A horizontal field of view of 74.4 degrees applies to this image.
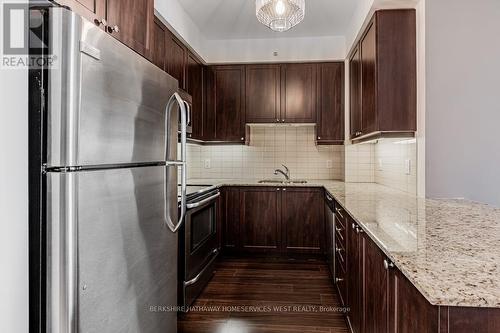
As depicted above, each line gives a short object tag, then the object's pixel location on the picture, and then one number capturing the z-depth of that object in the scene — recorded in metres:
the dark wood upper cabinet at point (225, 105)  4.09
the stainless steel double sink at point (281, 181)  3.92
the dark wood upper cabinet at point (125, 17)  1.37
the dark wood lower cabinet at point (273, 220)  3.73
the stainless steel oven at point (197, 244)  2.38
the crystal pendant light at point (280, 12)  2.18
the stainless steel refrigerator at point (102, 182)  1.03
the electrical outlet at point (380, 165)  3.55
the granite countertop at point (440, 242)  0.80
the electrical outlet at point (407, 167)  2.61
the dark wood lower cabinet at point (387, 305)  0.78
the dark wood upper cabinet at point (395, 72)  2.44
